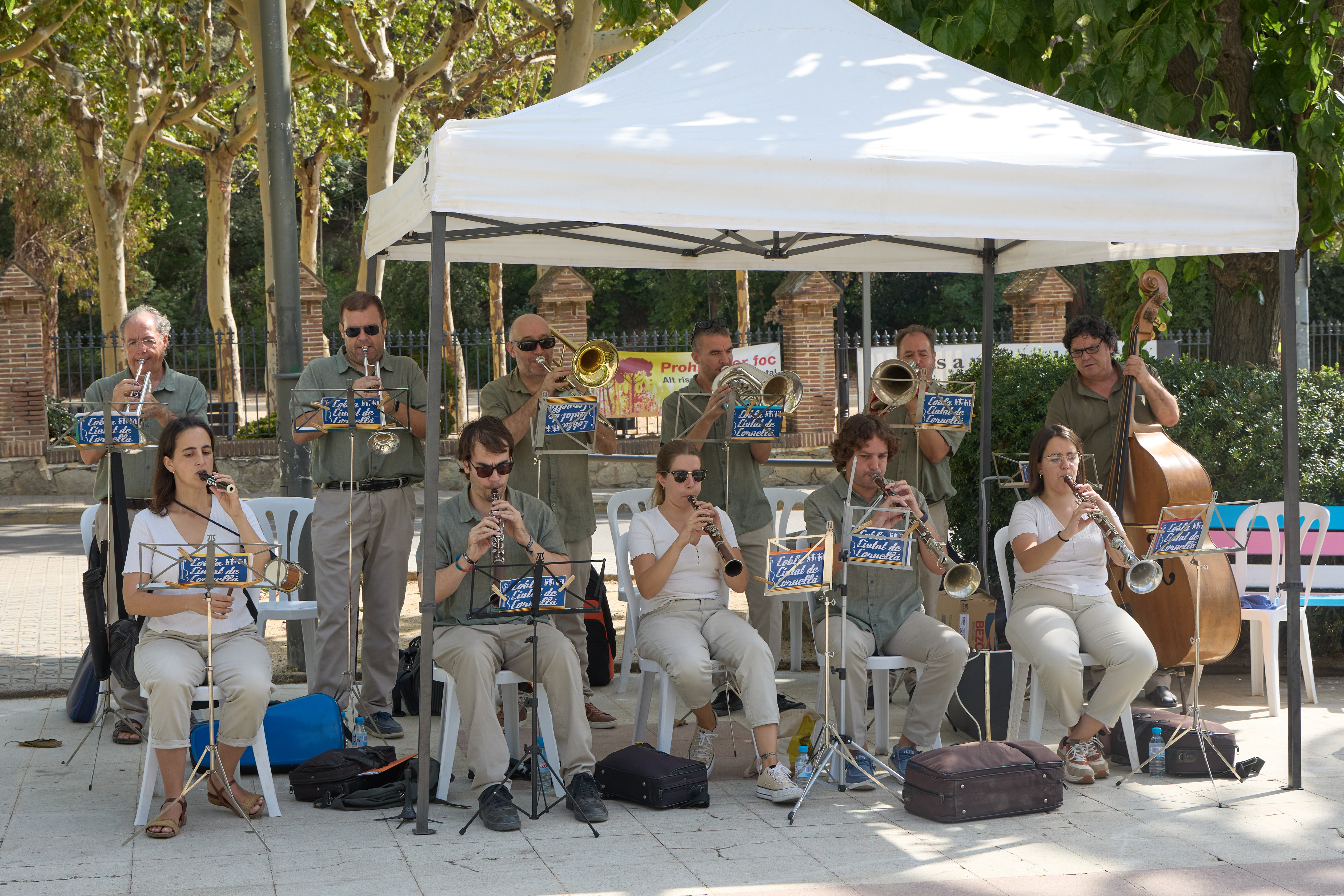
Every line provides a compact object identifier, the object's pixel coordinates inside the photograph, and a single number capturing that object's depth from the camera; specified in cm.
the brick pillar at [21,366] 1450
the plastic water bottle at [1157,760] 475
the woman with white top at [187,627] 411
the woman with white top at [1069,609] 462
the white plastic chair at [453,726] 443
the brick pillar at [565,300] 1470
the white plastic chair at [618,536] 535
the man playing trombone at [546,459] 520
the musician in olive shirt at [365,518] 517
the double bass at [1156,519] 500
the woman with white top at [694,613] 446
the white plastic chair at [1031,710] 482
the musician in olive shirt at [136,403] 493
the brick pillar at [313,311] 1555
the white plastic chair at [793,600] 633
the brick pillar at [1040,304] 1711
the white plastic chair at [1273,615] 555
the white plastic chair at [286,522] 564
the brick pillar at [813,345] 1631
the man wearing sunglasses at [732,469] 546
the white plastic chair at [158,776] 411
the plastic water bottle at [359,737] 511
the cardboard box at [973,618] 554
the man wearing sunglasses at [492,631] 422
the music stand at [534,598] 403
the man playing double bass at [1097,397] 540
